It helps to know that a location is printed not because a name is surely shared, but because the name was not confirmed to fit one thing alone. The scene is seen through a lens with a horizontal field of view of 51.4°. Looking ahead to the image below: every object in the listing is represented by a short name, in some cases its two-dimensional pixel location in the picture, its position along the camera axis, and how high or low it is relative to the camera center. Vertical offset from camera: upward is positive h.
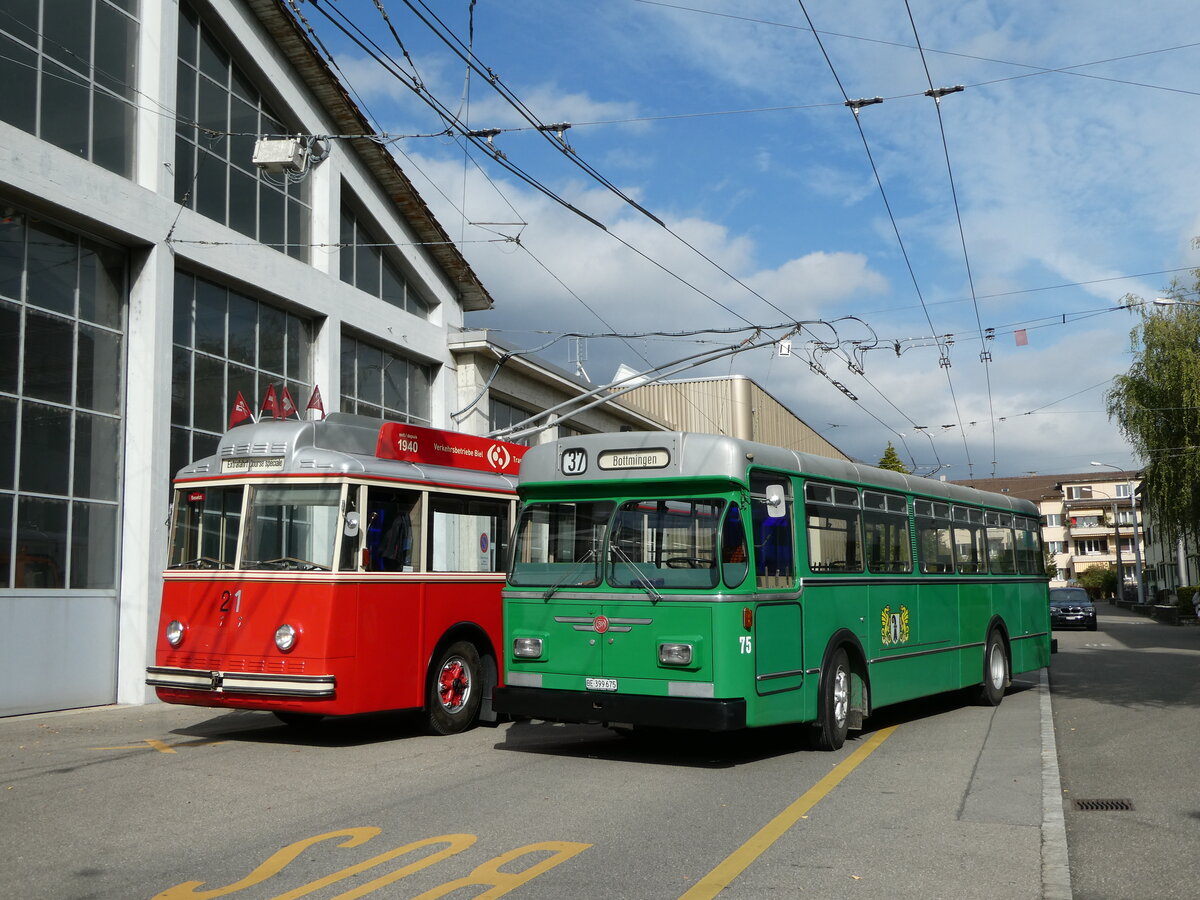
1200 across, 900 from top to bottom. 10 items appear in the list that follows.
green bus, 10.21 -0.02
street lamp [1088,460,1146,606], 73.00 +0.82
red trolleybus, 11.23 +0.16
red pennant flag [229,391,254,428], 15.54 +2.32
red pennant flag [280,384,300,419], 21.20 +3.18
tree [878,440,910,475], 94.94 +9.57
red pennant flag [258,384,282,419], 20.45 +3.12
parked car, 43.59 -1.07
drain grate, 8.62 -1.58
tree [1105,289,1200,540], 38.47 +5.23
